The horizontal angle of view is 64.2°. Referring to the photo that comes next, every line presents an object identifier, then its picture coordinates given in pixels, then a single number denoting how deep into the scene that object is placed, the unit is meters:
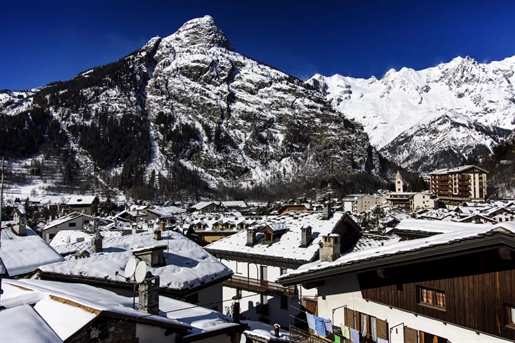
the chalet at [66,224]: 70.25
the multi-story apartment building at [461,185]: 124.94
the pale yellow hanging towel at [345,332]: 10.38
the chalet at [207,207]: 128.00
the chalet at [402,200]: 124.06
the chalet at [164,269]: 17.09
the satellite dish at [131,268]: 11.77
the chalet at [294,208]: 96.52
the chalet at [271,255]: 25.50
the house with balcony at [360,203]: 135.62
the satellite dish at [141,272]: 11.23
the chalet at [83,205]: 120.12
